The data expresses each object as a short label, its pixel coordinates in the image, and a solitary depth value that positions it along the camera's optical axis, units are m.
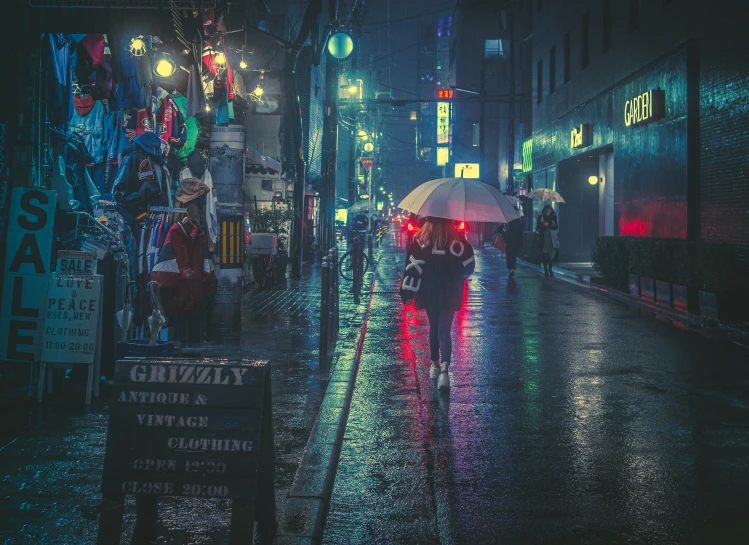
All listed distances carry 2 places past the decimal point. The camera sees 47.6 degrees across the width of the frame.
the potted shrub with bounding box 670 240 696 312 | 16.20
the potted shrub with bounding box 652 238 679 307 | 17.55
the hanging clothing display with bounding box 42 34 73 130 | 9.17
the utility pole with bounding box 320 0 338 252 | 27.31
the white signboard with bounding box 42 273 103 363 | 7.55
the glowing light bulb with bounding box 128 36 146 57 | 10.12
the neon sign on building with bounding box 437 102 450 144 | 93.62
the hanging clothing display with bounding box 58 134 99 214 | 9.83
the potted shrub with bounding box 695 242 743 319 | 14.53
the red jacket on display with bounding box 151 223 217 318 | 9.41
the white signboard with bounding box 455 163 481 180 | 72.17
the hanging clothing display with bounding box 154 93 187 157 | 12.33
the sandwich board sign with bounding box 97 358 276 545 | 4.26
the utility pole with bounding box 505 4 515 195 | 43.28
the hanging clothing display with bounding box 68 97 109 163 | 10.90
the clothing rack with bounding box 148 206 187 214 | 10.01
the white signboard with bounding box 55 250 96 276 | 7.80
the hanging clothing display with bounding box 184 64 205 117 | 11.69
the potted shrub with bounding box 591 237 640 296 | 21.20
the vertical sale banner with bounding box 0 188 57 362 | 7.72
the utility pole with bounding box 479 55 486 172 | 48.22
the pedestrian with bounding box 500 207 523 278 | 25.28
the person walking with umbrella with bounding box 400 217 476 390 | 9.18
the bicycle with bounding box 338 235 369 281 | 19.09
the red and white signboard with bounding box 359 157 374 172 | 43.84
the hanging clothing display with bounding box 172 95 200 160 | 12.94
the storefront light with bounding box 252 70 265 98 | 22.37
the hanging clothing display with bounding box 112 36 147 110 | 10.05
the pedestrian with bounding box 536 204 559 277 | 26.66
